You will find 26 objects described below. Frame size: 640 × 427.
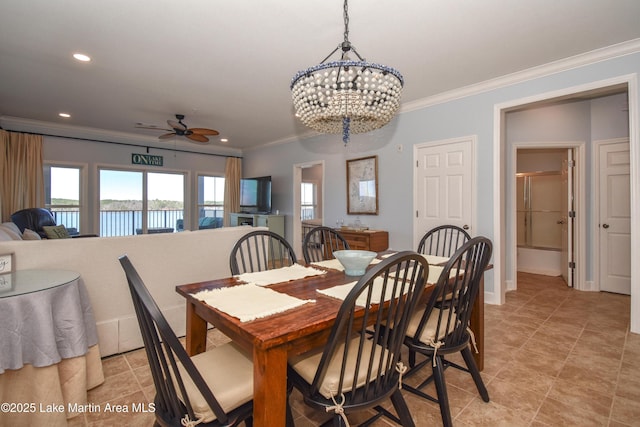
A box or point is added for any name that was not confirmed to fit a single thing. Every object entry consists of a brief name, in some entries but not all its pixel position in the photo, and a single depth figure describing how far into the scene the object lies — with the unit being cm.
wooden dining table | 101
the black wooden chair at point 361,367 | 104
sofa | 200
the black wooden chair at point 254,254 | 193
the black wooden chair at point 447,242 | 359
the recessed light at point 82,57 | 277
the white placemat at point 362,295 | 133
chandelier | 166
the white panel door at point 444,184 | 355
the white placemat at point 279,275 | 169
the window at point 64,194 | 538
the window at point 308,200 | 877
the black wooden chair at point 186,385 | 89
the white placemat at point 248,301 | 121
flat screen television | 643
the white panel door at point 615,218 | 367
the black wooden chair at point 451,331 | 147
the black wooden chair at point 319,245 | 236
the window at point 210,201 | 699
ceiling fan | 423
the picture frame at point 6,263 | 175
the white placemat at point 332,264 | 206
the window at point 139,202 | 598
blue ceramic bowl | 179
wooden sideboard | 418
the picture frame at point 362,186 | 455
